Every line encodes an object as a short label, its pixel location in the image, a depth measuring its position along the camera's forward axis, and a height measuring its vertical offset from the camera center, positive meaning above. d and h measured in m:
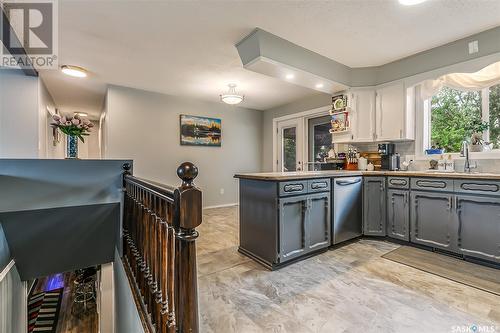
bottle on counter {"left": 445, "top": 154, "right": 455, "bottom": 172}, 2.89 -0.02
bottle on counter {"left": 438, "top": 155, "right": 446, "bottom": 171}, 2.94 -0.01
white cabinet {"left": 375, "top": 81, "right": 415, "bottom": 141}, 3.20 +0.72
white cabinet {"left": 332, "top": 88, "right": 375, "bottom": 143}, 3.52 +0.76
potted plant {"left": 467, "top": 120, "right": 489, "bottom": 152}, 2.71 +0.33
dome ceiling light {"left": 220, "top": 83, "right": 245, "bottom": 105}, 3.80 +1.10
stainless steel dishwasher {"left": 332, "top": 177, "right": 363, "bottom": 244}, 2.71 -0.55
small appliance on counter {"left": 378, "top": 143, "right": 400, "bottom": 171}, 3.30 +0.11
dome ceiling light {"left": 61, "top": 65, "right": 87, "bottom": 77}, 3.35 +1.41
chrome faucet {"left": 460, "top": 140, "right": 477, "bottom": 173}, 2.70 +0.04
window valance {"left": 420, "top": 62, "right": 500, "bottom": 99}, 2.65 +1.02
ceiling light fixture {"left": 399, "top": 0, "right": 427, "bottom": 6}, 2.03 +1.44
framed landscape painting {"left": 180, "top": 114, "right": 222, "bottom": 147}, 4.89 +0.75
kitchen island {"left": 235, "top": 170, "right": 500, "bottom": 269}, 2.20 -0.52
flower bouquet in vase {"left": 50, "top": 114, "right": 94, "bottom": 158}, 2.11 +0.39
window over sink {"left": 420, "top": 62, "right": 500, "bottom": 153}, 2.71 +0.68
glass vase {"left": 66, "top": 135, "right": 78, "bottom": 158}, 2.44 +0.18
